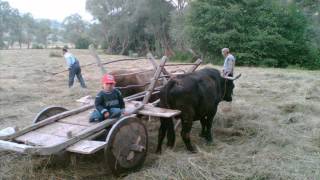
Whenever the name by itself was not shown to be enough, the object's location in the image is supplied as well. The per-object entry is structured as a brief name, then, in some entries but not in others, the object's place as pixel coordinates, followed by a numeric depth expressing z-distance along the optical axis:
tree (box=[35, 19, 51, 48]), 87.03
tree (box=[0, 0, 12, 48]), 70.50
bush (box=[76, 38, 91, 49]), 63.66
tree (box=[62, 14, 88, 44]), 79.94
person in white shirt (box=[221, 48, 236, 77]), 9.61
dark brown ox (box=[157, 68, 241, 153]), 6.26
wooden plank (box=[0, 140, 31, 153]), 4.45
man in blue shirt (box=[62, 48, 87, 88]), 13.41
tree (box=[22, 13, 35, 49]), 80.38
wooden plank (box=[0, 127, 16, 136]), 5.10
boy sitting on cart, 5.41
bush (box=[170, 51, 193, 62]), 33.06
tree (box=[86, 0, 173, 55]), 42.66
